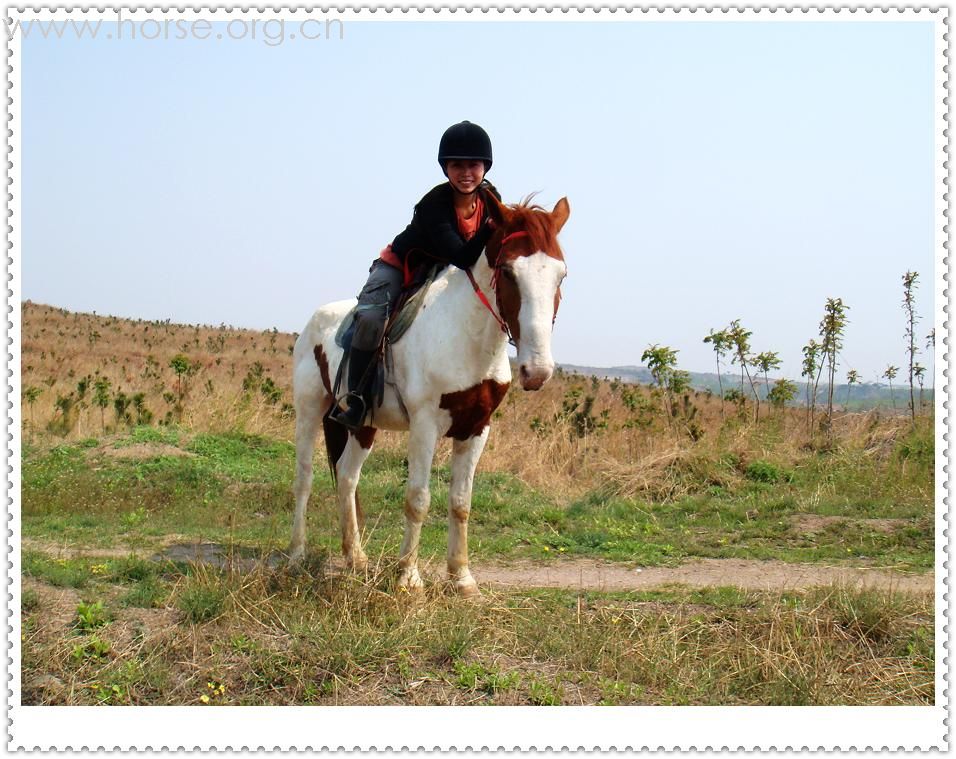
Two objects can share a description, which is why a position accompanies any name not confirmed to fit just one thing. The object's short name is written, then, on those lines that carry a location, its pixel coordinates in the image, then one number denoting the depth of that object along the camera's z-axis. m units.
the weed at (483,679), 4.32
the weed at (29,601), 5.02
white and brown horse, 4.86
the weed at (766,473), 10.27
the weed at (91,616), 4.84
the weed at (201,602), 4.92
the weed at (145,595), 5.22
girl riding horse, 5.61
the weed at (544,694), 4.22
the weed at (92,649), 4.47
